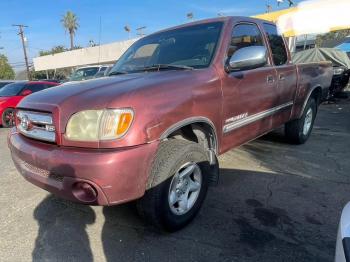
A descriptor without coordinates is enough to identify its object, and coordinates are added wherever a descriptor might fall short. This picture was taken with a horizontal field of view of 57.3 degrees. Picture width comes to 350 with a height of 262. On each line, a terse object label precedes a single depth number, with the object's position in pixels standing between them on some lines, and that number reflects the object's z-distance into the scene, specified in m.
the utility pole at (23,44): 45.31
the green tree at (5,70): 68.38
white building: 27.44
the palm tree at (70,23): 67.06
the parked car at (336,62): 11.73
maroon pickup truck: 2.33
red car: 9.46
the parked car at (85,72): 13.02
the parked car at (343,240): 1.38
